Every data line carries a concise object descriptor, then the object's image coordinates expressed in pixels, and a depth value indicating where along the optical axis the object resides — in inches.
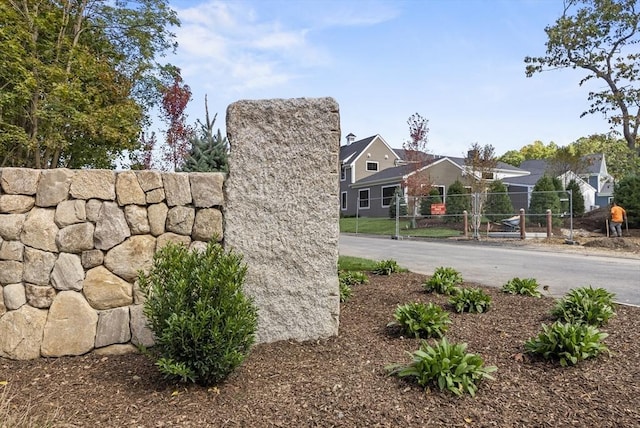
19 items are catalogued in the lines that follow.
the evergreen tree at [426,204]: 842.3
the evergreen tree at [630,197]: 667.4
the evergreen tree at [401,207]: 869.2
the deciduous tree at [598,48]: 768.9
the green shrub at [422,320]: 143.4
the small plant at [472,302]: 173.2
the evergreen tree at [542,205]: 700.4
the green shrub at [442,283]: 203.8
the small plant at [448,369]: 107.0
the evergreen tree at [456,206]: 754.4
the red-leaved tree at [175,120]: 639.1
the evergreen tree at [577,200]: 854.5
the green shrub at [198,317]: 105.3
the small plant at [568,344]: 119.5
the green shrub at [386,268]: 268.4
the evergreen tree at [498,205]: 735.2
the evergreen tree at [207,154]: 227.6
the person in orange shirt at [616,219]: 608.1
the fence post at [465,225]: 658.2
